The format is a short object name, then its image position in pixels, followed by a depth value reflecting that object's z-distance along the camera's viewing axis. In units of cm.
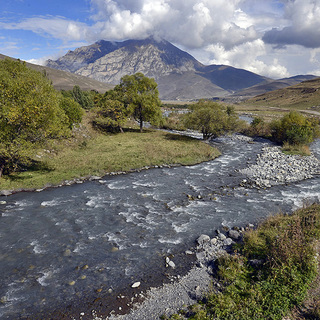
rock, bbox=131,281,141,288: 1222
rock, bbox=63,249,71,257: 1471
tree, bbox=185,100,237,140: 5206
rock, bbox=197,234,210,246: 1609
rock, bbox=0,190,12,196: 2323
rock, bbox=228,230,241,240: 1647
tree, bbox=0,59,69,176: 2268
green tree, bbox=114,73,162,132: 5653
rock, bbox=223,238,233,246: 1568
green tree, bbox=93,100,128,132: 5619
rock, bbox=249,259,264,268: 1288
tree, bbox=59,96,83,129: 4406
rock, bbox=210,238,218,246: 1582
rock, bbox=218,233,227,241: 1631
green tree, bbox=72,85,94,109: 8672
